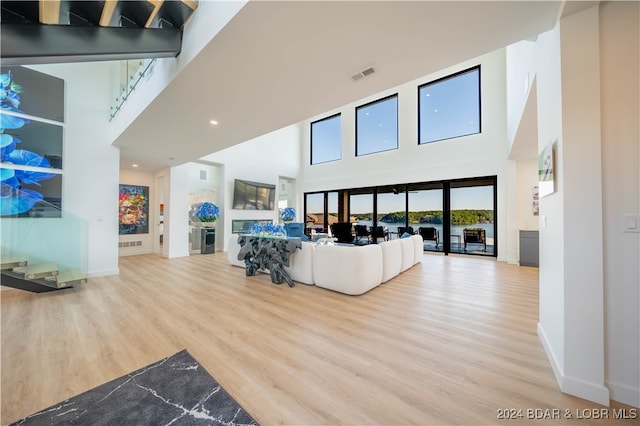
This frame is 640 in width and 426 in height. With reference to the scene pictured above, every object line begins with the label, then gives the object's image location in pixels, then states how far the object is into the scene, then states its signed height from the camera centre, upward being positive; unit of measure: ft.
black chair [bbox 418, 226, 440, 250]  24.98 -1.92
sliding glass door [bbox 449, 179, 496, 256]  22.57 -0.19
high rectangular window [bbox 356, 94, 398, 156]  28.50 +11.27
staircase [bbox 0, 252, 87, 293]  11.24 -3.02
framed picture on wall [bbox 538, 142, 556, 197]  6.03 +1.22
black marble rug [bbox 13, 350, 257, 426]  4.72 -4.10
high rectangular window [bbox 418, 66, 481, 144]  23.44 +11.31
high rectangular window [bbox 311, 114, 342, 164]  33.95 +11.25
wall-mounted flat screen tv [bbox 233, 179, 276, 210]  28.02 +2.44
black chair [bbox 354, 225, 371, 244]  27.43 -2.00
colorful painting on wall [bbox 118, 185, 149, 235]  24.38 +0.59
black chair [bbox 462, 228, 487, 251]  22.97 -2.05
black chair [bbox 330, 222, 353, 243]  25.05 -1.81
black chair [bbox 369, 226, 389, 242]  28.22 -2.14
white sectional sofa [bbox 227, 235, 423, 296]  11.75 -2.76
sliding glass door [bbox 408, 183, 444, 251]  25.16 +0.22
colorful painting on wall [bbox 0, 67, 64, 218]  12.67 +4.17
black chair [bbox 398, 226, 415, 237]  24.68 -1.56
